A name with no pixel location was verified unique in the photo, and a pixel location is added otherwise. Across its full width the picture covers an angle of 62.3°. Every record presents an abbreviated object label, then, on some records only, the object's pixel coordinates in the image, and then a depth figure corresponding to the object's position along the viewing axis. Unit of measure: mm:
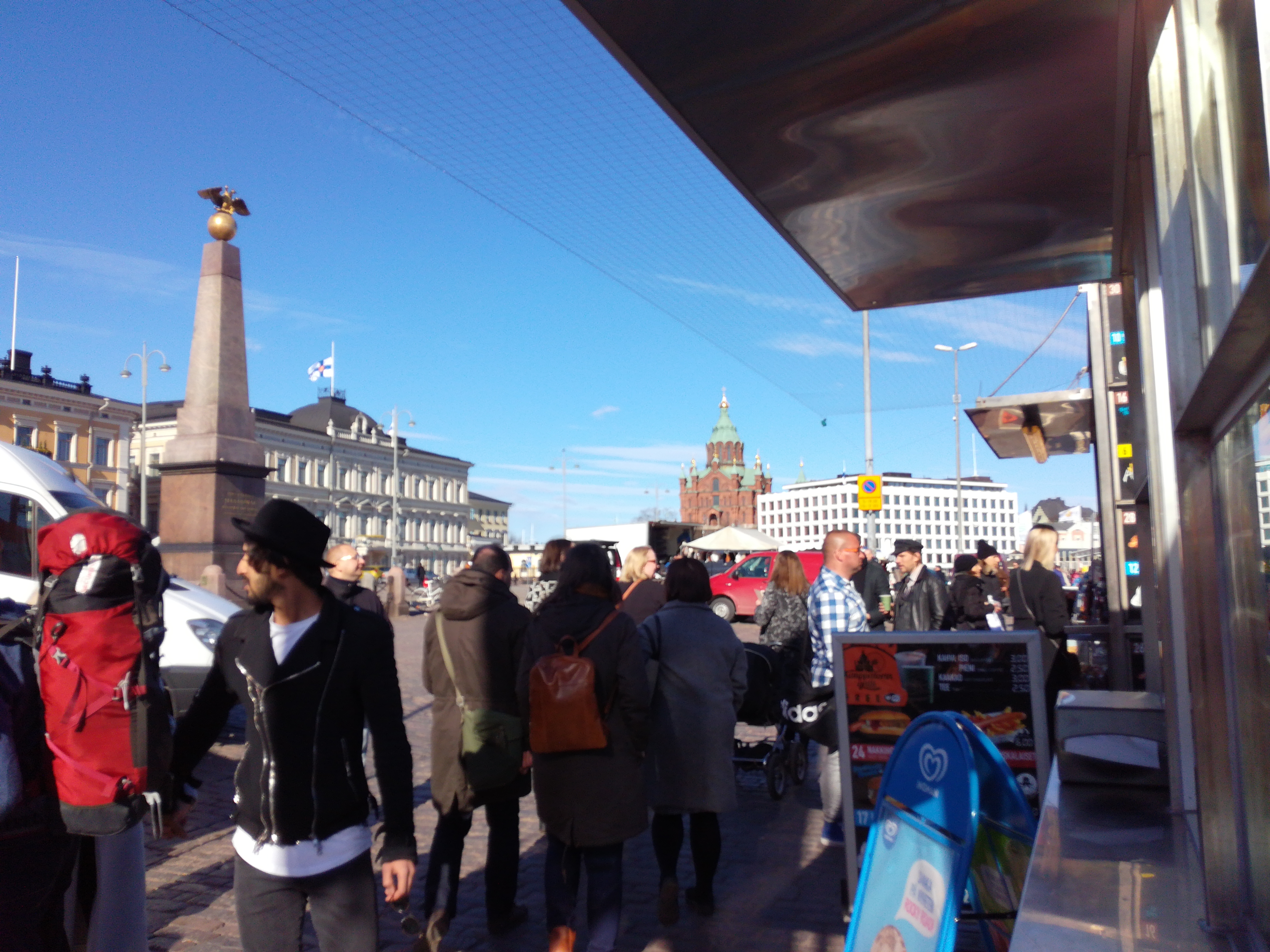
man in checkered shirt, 5719
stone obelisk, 16891
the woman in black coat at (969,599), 9734
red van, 26219
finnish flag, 62344
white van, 8805
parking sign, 19375
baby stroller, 7555
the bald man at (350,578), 6566
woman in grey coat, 4996
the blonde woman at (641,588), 8352
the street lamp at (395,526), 53859
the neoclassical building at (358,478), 79125
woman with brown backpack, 4203
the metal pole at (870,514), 21047
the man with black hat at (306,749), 2812
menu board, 4262
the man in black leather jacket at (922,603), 9180
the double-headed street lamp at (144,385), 41125
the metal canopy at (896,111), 2441
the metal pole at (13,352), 57688
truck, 41250
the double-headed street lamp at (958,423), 12663
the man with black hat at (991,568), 11039
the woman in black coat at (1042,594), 8867
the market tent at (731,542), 30094
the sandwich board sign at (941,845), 2176
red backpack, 2779
